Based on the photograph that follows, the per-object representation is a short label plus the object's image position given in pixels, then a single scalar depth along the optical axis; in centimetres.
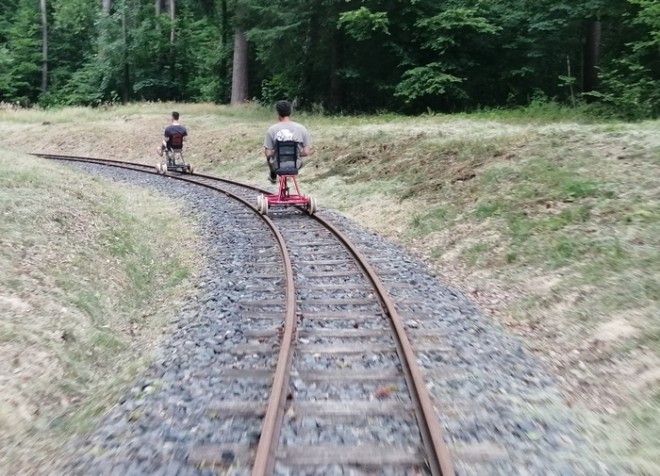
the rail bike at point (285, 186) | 1162
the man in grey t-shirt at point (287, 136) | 1148
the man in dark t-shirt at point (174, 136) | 1873
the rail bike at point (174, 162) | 1906
